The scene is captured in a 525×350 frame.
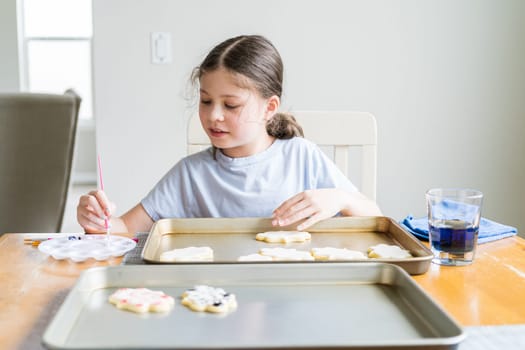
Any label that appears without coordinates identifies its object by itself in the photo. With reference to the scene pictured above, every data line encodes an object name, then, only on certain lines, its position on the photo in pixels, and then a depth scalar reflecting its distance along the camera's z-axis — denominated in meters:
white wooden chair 1.65
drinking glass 1.03
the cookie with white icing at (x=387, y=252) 1.01
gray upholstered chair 2.06
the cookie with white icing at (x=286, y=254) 1.00
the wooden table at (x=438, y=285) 0.79
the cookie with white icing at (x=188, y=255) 0.99
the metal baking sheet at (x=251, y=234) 1.10
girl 1.41
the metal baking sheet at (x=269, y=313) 0.66
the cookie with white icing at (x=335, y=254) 0.99
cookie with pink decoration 0.76
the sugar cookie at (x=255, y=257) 0.97
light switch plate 2.37
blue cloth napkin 1.21
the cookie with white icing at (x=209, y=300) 0.75
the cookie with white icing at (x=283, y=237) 1.13
